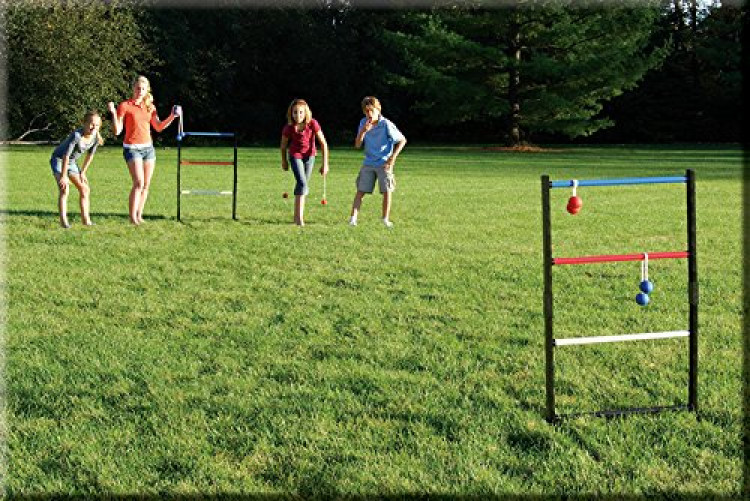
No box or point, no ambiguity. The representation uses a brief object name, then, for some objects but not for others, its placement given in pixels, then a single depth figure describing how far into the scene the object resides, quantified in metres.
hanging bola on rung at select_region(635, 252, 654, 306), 4.86
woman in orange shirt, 12.32
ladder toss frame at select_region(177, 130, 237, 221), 13.46
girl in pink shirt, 13.05
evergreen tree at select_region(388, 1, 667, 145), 43.03
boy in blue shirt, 12.81
